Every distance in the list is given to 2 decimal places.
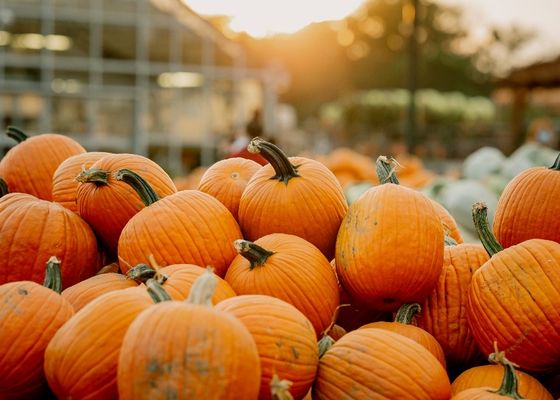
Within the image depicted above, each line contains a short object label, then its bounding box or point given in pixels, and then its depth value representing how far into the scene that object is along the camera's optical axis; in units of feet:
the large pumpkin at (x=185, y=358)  4.40
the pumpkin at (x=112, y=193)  7.13
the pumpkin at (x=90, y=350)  5.04
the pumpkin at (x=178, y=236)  6.63
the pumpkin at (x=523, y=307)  5.95
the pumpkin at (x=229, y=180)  7.63
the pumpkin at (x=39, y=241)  6.82
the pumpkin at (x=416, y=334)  6.18
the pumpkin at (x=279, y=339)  5.16
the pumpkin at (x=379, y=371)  5.27
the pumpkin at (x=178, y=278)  5.71
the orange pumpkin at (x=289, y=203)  6.93
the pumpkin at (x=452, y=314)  6.70
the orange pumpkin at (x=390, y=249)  6.41
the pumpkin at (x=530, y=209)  7.11
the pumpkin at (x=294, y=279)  6.22
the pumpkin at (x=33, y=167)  8.62
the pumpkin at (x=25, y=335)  5.42
